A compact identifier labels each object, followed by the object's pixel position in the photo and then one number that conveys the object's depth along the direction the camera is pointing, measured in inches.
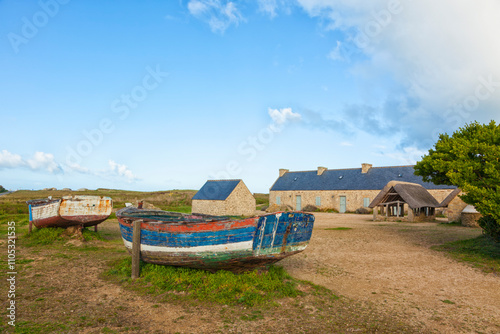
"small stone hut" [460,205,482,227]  863.1
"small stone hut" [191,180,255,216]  1299.2
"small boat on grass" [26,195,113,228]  535.5
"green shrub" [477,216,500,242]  467.0
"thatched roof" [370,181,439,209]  1056.8
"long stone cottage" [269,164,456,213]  1485.7
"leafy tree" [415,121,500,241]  419.5
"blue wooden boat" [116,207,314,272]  269.1
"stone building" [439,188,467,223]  978.1
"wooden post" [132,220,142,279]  328.2
